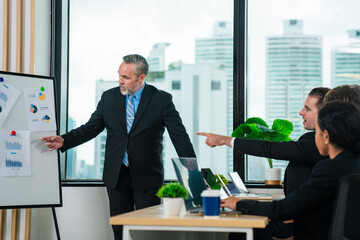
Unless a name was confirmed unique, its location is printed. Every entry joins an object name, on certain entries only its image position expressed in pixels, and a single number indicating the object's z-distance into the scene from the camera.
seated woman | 2.00
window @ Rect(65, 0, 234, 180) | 4.59
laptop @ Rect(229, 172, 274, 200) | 3.22
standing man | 3.68
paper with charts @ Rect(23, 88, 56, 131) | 3.69
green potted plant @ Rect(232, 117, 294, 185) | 4.07
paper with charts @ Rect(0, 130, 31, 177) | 3.54
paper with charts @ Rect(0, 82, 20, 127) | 3.54
